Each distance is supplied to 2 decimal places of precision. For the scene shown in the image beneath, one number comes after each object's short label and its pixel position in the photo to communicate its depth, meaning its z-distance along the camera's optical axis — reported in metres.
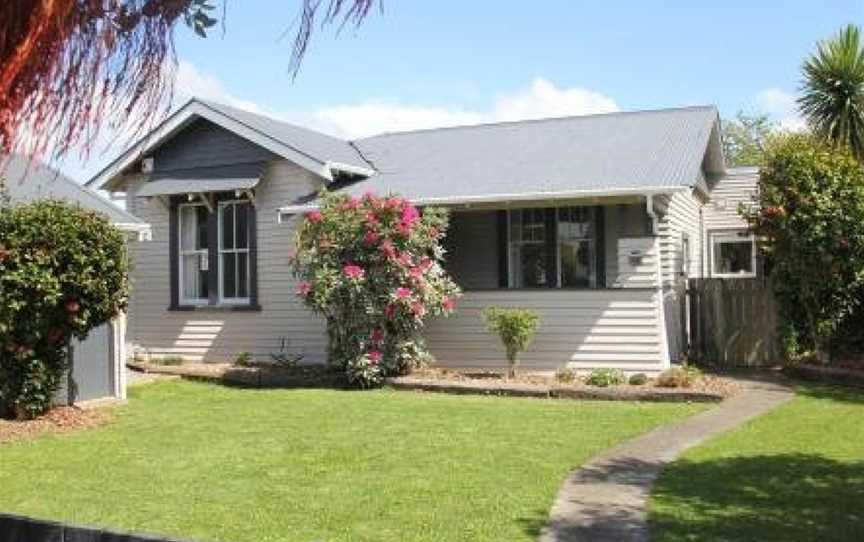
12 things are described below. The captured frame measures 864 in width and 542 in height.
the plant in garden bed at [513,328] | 15.62
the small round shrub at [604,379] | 14.70
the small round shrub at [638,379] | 14.75
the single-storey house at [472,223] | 16.03
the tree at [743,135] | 56.09
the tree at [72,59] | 2.07
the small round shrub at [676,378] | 14.13
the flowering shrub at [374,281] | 15.34
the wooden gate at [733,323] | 17.42
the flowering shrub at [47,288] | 11.55
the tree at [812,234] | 15.52
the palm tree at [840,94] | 19.66
